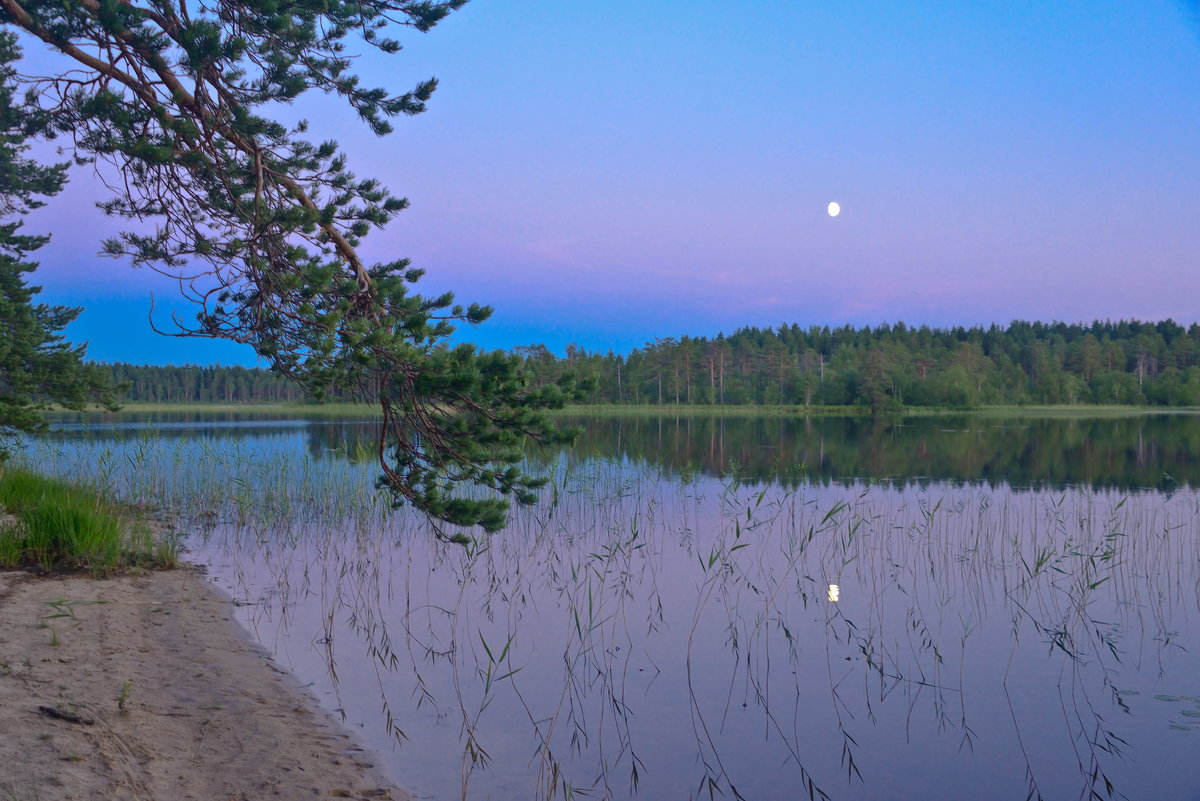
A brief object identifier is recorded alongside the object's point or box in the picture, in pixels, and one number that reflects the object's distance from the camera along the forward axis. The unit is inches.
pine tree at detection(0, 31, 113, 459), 471.8
